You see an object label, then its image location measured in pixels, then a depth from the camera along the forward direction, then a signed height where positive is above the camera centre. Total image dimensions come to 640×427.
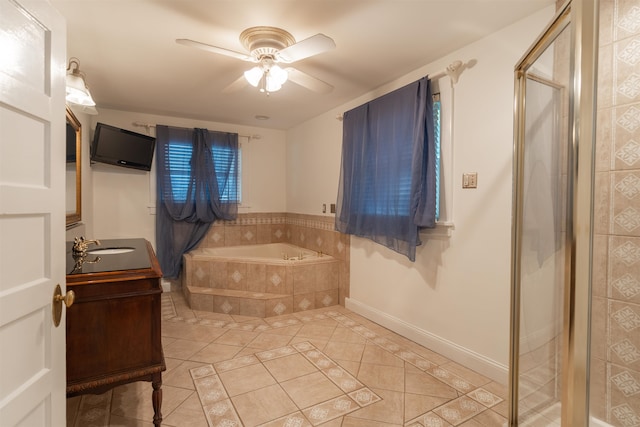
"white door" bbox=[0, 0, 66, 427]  0.78 -0.01
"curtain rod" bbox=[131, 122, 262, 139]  3.85 +1.03
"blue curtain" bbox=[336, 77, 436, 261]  2.40 +0.35
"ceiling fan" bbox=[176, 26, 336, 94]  1.86 +0.96
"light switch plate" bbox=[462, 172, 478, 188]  2.19 +0.22
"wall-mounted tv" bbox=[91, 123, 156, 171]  3.38 +0.69
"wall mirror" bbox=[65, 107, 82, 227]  2.42 +0.31
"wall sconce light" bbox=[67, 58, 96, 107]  1.80 +0.70
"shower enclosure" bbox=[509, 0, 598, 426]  0.86 -0.04
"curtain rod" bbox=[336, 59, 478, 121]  2.21 +1.03
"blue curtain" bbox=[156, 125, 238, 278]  3.93 +0.27
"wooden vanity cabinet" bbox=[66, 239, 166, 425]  1.35 -0.56
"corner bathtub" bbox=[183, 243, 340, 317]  3.28 -0.84
